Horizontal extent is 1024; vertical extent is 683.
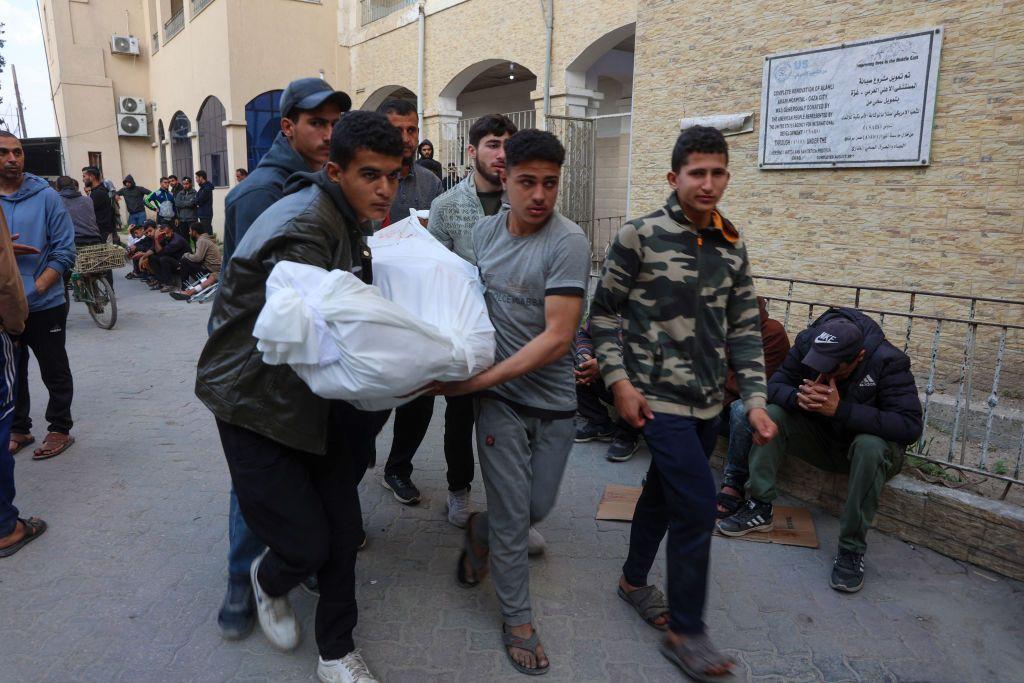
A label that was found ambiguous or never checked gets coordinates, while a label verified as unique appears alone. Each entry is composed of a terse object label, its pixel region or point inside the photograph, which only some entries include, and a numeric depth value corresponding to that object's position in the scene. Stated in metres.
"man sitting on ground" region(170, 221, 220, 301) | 11.45
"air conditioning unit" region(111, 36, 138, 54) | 25.83
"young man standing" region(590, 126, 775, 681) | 2.56
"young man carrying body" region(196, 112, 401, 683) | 2.14
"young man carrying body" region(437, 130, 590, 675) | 2.52
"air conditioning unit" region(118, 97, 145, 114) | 25.89
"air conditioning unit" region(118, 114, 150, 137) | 25.81
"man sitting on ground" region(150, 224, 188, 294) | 12.00
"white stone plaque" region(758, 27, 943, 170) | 5.55
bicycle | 8.49
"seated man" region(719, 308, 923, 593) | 3.24
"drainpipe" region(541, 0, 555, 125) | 11.41
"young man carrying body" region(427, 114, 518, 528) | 3.41
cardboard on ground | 3.65
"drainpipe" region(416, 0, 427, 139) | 14.42
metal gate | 10.92
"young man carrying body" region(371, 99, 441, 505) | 3.72
